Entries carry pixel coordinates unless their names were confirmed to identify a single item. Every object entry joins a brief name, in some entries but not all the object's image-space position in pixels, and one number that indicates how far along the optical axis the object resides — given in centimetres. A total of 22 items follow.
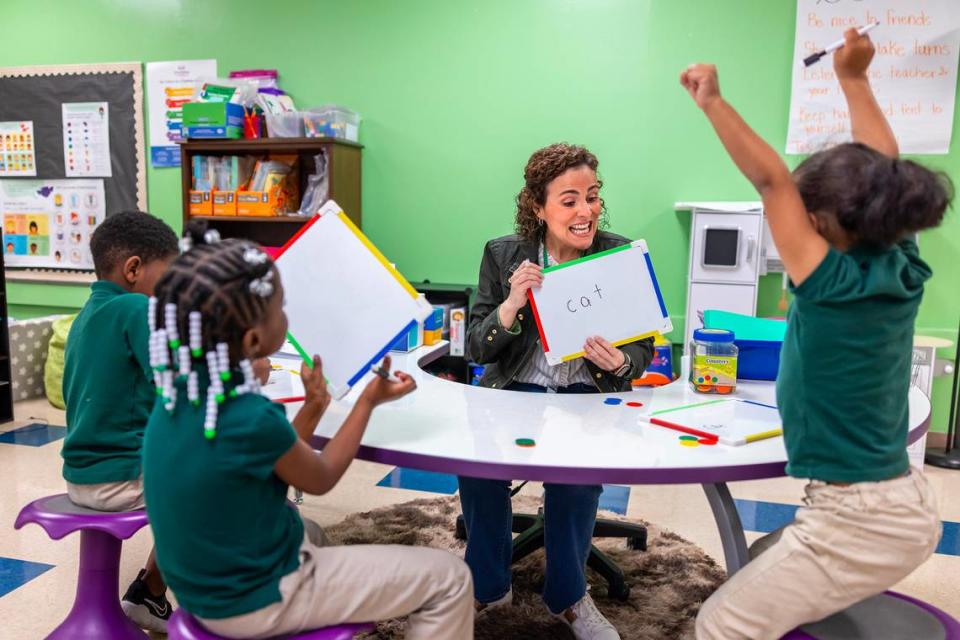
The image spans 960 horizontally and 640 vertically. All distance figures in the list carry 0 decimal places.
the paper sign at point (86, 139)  439
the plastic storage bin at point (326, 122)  375
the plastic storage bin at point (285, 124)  379
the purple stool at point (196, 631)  114
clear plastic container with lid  179
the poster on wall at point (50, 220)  450
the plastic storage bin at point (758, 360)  190
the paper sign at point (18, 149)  455
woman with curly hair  187
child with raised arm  109
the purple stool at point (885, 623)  115
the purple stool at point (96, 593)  173
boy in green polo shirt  165
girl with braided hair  110
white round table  127
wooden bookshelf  372
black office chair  217
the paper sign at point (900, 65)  329
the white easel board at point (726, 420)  144
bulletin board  433
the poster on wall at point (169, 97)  418
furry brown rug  199
